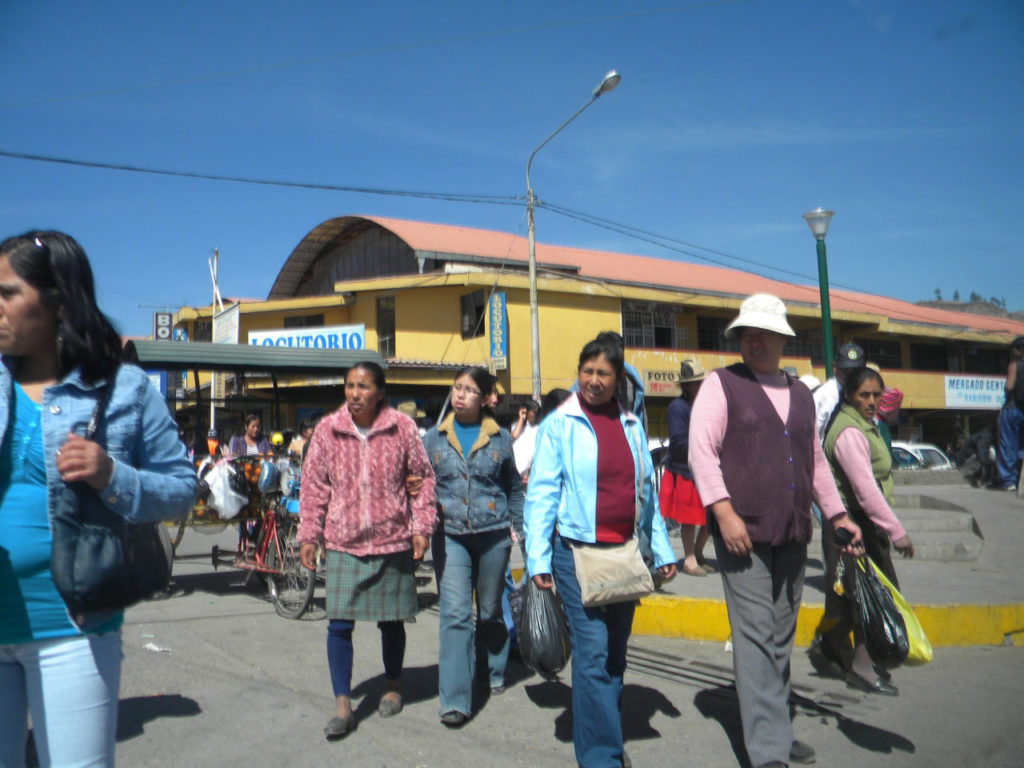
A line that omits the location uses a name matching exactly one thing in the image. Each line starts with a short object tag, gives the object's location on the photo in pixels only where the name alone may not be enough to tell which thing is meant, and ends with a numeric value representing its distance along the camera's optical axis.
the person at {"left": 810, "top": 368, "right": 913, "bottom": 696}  4.70
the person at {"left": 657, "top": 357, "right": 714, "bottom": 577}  7.54
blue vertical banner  26.77
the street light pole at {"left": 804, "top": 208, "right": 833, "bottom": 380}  13.23
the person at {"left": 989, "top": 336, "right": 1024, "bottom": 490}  9.22
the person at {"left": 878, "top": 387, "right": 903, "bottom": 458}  6.32
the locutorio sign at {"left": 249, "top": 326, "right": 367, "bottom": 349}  26.64
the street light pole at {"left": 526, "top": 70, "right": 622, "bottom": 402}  23.19
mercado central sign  37.78
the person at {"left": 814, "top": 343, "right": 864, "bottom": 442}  6.06
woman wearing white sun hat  3.80
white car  22.67
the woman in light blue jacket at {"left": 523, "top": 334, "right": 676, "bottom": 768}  3.84
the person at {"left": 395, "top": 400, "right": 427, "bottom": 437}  9.81
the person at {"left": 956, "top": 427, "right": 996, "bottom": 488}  11.33
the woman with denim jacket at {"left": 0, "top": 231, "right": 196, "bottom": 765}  2.06
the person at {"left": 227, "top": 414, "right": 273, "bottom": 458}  11.54
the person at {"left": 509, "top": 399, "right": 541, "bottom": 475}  7.26
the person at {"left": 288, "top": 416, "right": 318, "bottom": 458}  8.51
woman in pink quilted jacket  4.47
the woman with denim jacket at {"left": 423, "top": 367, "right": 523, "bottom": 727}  4.90
